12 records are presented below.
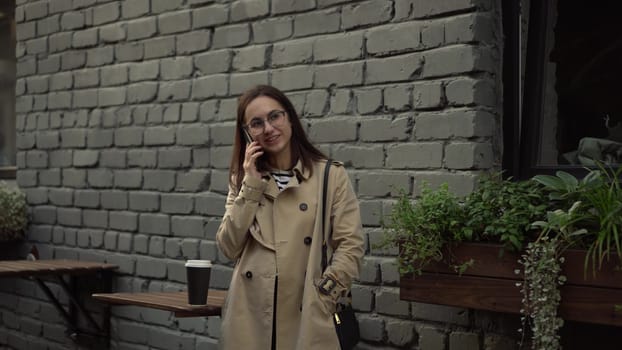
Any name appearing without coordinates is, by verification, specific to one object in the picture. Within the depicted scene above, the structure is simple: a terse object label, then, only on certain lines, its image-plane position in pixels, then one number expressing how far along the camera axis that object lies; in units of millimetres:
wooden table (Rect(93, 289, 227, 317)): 3836
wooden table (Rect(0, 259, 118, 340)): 5344
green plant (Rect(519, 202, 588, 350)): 3064
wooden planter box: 3014
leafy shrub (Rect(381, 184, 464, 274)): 3434
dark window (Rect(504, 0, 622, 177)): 3750
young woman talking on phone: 3404
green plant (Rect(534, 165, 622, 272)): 2996
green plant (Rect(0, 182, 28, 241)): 6410
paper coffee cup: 3812
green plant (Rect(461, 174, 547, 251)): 3262
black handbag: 3463
